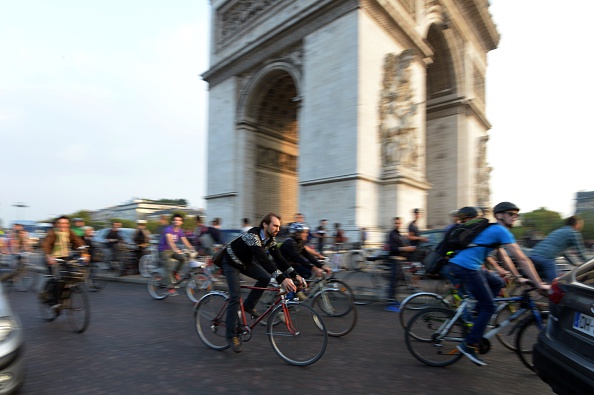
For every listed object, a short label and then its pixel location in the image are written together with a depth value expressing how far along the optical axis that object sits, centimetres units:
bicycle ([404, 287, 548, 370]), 374
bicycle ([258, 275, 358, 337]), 505
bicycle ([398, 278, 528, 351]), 390
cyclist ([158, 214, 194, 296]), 788
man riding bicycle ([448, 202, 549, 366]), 354
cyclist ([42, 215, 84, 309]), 548
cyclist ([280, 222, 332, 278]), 530
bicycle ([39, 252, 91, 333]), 519
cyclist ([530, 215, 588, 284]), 557
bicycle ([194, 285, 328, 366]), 381
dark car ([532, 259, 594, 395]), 241
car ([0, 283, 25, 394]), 283
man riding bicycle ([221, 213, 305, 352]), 400
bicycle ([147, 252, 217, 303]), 745
